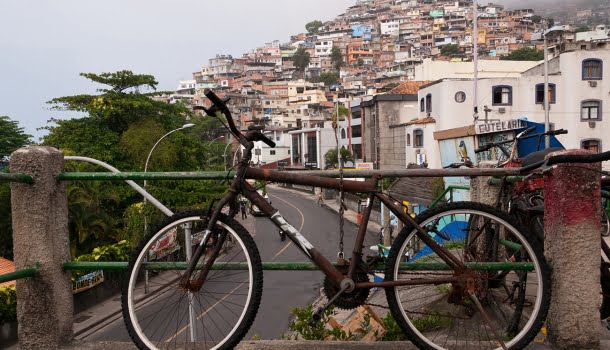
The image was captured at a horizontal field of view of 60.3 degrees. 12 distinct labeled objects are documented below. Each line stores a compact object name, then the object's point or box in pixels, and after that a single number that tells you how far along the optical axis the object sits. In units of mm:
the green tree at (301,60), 172900
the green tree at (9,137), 44250
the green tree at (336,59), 165925
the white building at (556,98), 36438
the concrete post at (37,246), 3459
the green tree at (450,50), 141862
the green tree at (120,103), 34688
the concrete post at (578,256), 3242
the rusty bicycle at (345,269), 3170
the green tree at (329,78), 145512
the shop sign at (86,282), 19500
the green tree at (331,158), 65875
